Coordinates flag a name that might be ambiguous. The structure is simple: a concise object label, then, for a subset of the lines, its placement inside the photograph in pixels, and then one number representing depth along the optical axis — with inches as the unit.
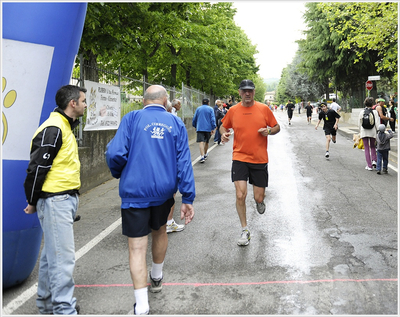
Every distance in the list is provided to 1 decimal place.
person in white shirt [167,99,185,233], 235.3
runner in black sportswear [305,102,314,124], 1205.7
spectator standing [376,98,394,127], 426.1
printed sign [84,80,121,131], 371.2
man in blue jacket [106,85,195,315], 136.9
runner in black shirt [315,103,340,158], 526.2
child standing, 395.2
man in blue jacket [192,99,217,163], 505.0
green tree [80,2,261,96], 341.7
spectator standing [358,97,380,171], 416.5
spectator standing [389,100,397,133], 663.1
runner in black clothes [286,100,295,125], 1197.5
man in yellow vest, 128.0
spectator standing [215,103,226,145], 684.7
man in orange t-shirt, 215.5
